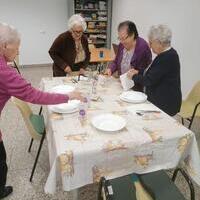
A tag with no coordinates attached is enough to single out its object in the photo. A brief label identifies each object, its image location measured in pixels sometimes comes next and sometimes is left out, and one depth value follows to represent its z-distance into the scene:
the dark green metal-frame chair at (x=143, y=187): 1.29
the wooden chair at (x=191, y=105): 2.47
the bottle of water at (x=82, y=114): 1.59
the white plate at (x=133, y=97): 1.92
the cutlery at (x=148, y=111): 1.75
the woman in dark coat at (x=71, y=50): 2.65
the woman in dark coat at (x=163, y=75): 1.90
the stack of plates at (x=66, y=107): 1.68
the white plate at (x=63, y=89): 2.11
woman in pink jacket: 1.36
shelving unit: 5.75
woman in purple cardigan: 2.24
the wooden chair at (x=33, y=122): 1.82
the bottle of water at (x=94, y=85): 2.16
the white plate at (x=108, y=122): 1.47
